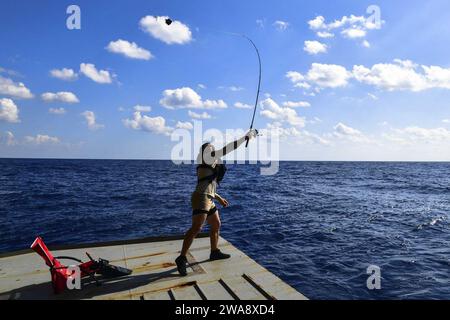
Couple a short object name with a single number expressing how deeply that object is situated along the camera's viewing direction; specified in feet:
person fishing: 21.67
